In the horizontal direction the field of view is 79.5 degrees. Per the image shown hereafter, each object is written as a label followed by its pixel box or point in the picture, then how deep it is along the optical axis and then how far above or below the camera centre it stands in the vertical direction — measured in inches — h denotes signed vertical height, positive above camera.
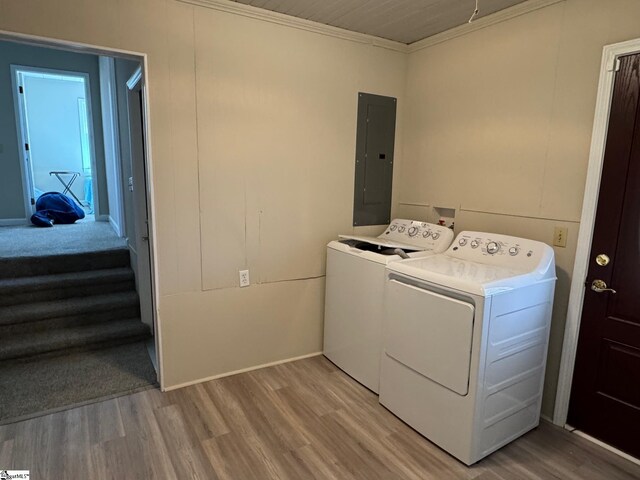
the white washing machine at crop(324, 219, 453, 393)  99.0 -30.3
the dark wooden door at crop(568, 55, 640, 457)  74.9 -22.9
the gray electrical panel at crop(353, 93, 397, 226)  118.3 +5.6
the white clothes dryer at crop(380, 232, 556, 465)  72.5 -33.0
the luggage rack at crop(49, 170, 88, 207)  284.2 -7.8
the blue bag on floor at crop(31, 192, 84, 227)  209.3 -22.8
